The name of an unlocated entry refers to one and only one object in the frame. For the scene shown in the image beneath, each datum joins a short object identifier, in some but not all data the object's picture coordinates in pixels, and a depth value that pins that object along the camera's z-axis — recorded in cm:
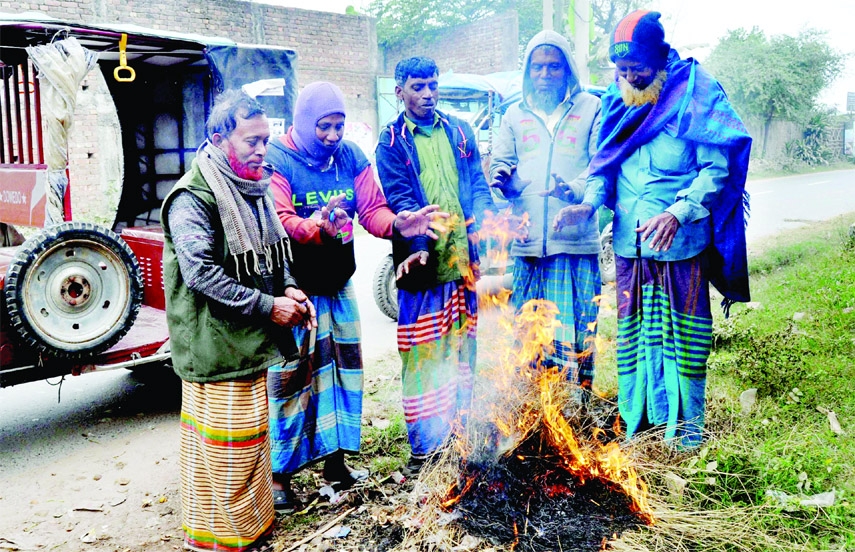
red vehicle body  421
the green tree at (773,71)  2817
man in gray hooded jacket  407
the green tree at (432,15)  2055
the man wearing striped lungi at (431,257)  380
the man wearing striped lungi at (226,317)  296
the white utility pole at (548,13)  914
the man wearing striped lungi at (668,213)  338
